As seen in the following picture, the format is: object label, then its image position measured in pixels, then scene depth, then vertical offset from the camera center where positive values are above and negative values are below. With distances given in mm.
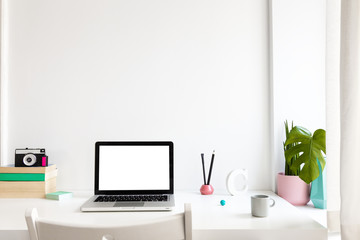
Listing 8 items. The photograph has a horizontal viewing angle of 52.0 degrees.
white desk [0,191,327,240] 1271 -357
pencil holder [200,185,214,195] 1850 -326
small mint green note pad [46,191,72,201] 1738 -333
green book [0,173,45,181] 1804 -251
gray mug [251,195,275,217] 1424 -314
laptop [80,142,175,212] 1774 -215
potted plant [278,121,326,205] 1715 -180
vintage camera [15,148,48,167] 1852 -168
